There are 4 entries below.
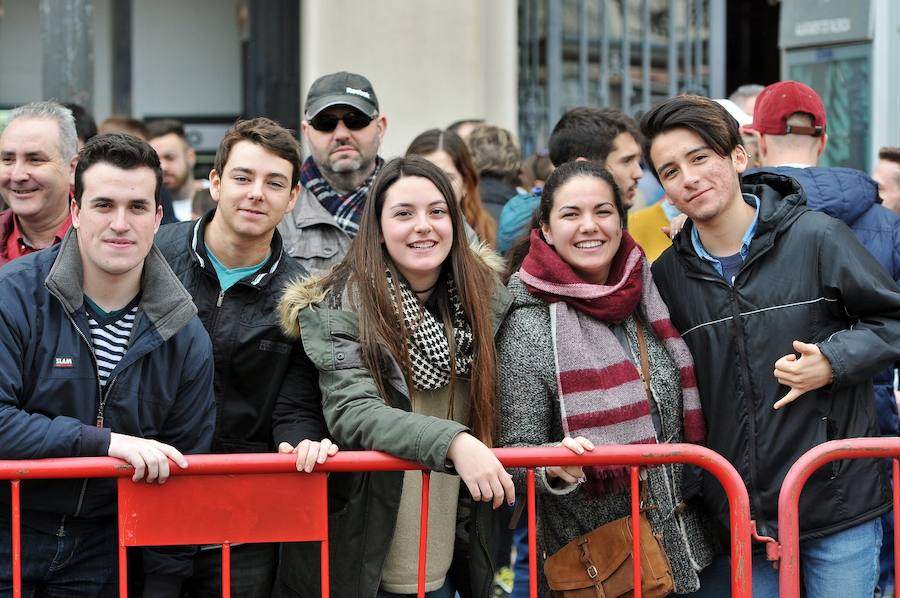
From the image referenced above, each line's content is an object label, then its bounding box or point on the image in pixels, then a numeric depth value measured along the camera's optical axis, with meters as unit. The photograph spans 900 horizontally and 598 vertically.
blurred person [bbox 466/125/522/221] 6.32
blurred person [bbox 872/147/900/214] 5.97
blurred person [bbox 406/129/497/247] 5.38
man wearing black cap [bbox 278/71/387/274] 4.79
